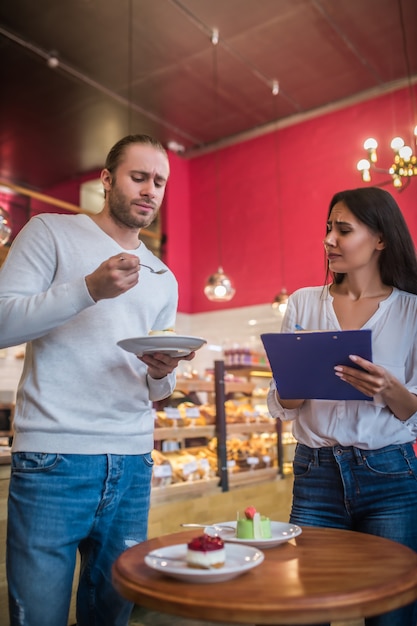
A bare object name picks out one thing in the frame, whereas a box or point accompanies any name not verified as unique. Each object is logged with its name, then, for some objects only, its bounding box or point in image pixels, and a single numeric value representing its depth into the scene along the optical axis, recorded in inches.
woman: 64.7
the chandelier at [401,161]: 197.0
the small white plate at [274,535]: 55.2
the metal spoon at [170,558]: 49.1
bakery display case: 153.5
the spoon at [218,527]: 61.3
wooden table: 39.8
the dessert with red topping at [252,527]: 57.4
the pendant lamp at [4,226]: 162.4
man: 60.1
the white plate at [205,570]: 43.6
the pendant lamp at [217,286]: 247.0
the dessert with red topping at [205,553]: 46.2
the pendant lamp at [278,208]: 293.2
